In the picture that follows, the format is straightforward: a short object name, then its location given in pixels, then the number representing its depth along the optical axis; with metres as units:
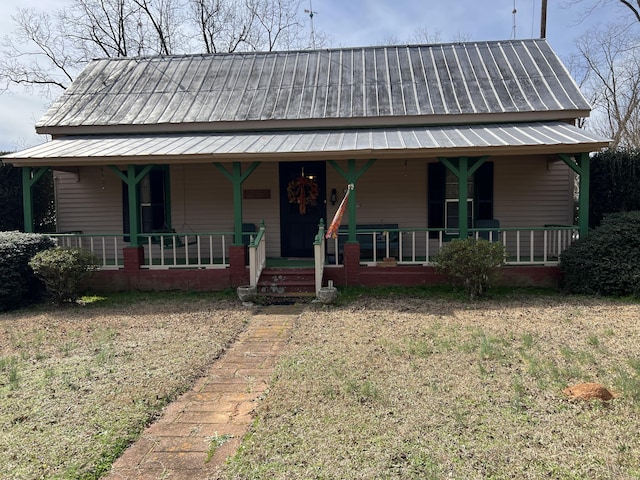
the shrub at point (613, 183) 10.31
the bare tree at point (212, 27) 25.94
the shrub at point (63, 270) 8.45
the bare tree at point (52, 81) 22.97
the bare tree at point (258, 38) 26.84
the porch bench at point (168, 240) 11.34
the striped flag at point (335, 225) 8.16
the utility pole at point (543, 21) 21.34
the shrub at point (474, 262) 8.41
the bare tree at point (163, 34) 25.36
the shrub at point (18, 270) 8.45
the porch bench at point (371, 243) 10.35
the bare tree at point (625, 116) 19.69
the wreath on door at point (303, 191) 11.45
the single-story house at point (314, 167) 9.51
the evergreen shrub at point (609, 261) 8.27
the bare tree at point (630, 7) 19.78
